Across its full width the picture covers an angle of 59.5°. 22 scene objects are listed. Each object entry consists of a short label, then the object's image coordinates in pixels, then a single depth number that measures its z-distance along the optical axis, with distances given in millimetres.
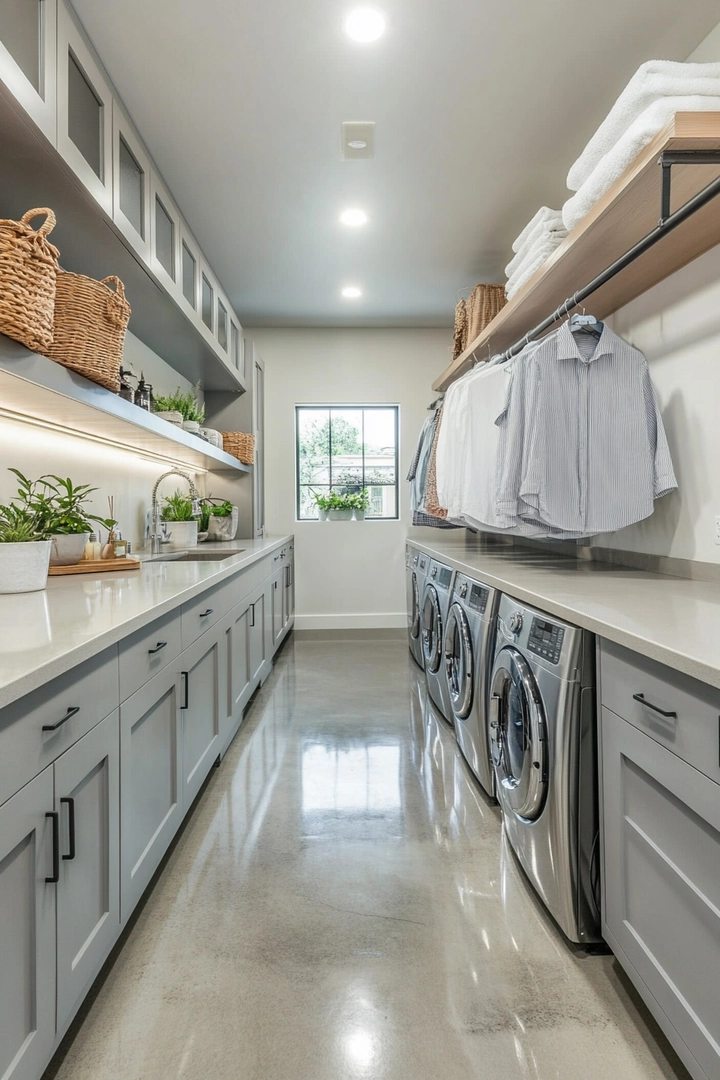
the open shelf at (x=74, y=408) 1589
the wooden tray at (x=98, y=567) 2270
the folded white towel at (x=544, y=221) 2570
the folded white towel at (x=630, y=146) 1640
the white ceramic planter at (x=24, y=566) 1764
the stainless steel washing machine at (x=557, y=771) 1503
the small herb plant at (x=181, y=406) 3471
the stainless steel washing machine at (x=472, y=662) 2346
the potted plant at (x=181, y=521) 3953
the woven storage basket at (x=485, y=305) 4016
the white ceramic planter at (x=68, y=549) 2268
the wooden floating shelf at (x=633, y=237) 1640
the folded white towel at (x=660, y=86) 1652
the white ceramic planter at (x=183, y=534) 3939
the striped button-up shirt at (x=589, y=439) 2285
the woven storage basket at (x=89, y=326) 1792
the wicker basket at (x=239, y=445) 4828
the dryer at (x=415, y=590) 4070
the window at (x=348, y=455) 5965
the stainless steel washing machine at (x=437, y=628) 3170
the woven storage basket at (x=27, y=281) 1426
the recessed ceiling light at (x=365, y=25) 2092
